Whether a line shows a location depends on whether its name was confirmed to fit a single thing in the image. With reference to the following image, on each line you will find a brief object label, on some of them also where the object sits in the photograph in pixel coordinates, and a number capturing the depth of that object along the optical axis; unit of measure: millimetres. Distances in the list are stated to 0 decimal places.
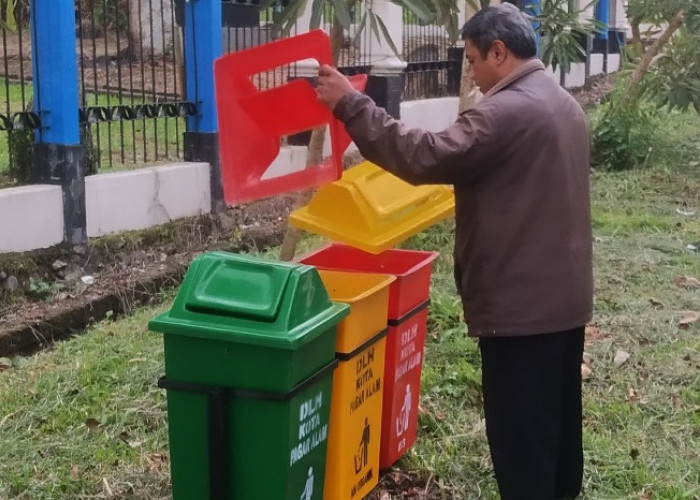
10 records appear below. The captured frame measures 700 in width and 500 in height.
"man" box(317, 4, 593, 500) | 2932
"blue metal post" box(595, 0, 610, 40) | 16994
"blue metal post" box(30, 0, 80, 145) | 5996
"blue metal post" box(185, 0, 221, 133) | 7309
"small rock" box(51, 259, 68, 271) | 6055
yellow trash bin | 3172
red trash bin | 3637
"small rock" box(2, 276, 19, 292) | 5676
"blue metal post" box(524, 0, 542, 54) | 7367
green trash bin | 2760
